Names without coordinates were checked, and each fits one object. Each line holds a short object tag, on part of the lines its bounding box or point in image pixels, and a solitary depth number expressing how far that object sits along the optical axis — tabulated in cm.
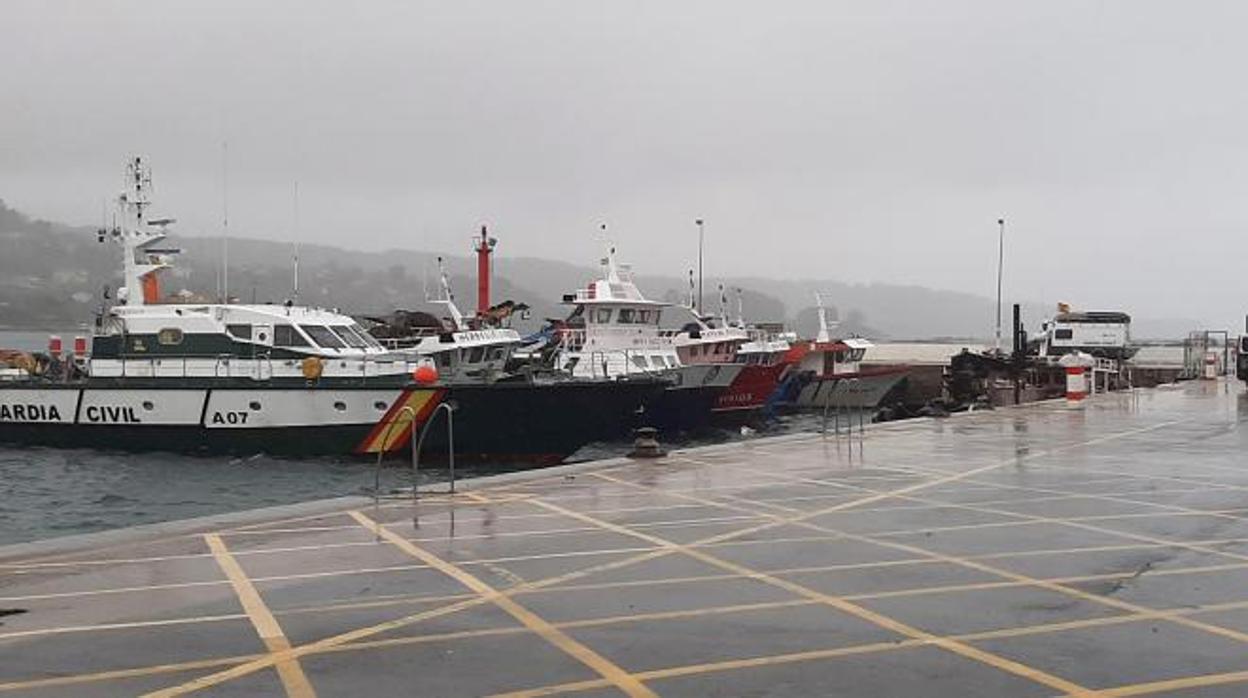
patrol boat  2755
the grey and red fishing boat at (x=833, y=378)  5172
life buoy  2695
